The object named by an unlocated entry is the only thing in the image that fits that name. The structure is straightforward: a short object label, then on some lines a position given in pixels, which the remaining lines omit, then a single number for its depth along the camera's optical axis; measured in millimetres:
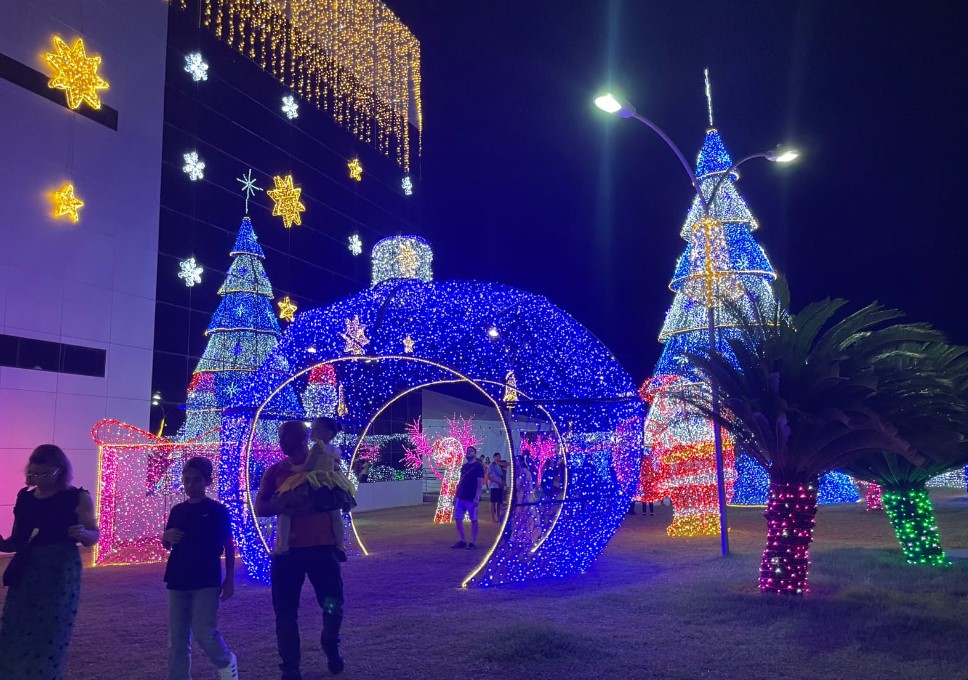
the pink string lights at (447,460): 18891
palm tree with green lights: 8656
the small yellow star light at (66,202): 15148
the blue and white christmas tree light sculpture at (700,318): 14359
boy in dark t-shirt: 4512
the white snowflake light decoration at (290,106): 23914
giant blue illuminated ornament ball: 9297
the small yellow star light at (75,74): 15297
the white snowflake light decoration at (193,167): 19344
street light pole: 10812
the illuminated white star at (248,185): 21578
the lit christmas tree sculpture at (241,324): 18516
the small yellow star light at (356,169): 27125
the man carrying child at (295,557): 4961
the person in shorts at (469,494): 12984
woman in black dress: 4227
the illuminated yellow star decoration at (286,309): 22656
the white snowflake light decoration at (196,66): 19656
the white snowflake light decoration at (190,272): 18719
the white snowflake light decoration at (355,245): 26859
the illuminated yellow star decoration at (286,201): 22938
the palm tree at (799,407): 8086
